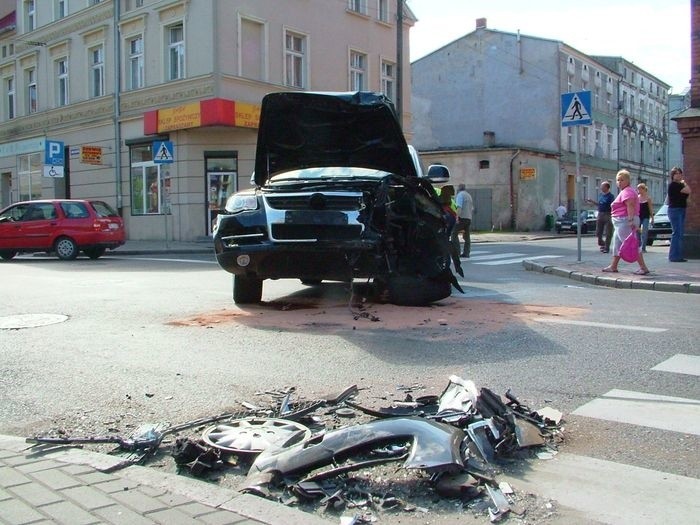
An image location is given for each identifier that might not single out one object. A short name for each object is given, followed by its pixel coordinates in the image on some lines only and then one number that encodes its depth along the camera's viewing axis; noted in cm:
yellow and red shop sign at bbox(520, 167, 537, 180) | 3870
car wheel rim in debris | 358
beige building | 2325
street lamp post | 2188
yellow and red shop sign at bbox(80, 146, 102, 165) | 2484
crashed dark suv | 730
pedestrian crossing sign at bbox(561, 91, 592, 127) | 1345
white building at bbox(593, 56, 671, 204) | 5494
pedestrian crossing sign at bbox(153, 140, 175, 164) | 2052
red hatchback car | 1769
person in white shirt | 1664
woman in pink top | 1118
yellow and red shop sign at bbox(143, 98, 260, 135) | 2217
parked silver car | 2227
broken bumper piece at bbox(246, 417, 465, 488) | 318
